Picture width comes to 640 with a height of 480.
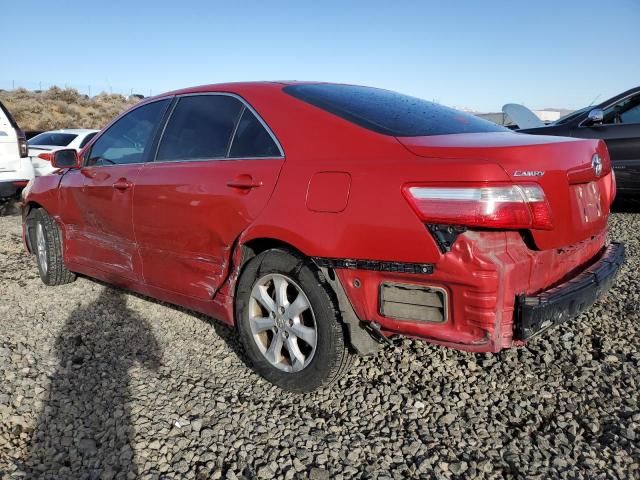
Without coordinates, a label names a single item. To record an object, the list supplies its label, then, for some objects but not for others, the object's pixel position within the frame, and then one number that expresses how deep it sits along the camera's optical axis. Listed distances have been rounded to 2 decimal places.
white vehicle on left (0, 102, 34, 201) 7.28
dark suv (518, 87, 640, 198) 6.38
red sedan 2.10
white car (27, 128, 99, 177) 10.24
